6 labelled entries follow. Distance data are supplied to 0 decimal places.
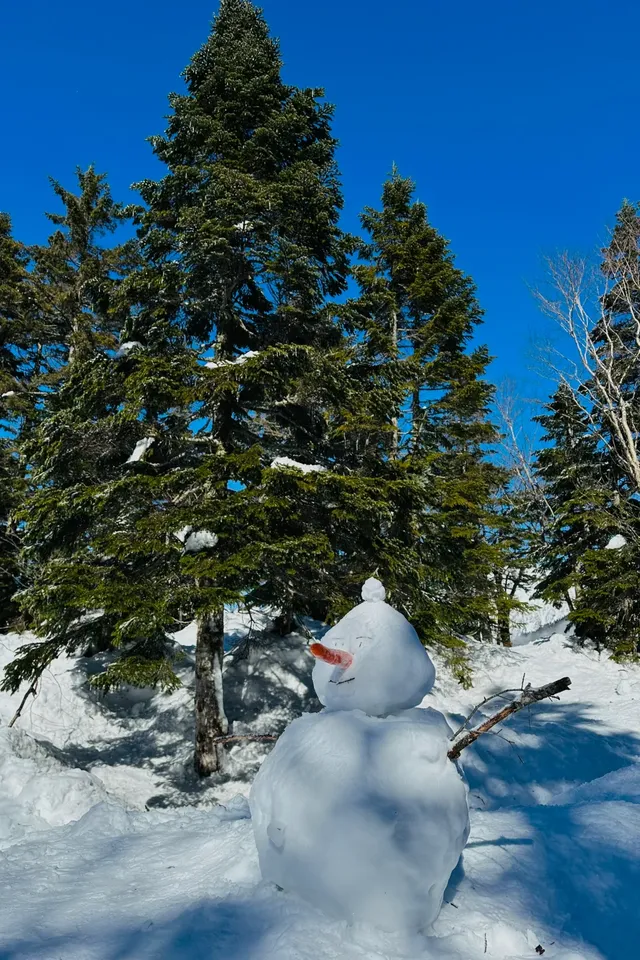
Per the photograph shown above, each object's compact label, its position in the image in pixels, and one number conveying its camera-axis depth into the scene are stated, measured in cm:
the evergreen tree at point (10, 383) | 1368
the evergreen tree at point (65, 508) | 700
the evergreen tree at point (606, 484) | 1437
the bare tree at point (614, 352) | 1413
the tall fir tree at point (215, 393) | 721
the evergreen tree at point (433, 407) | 958
